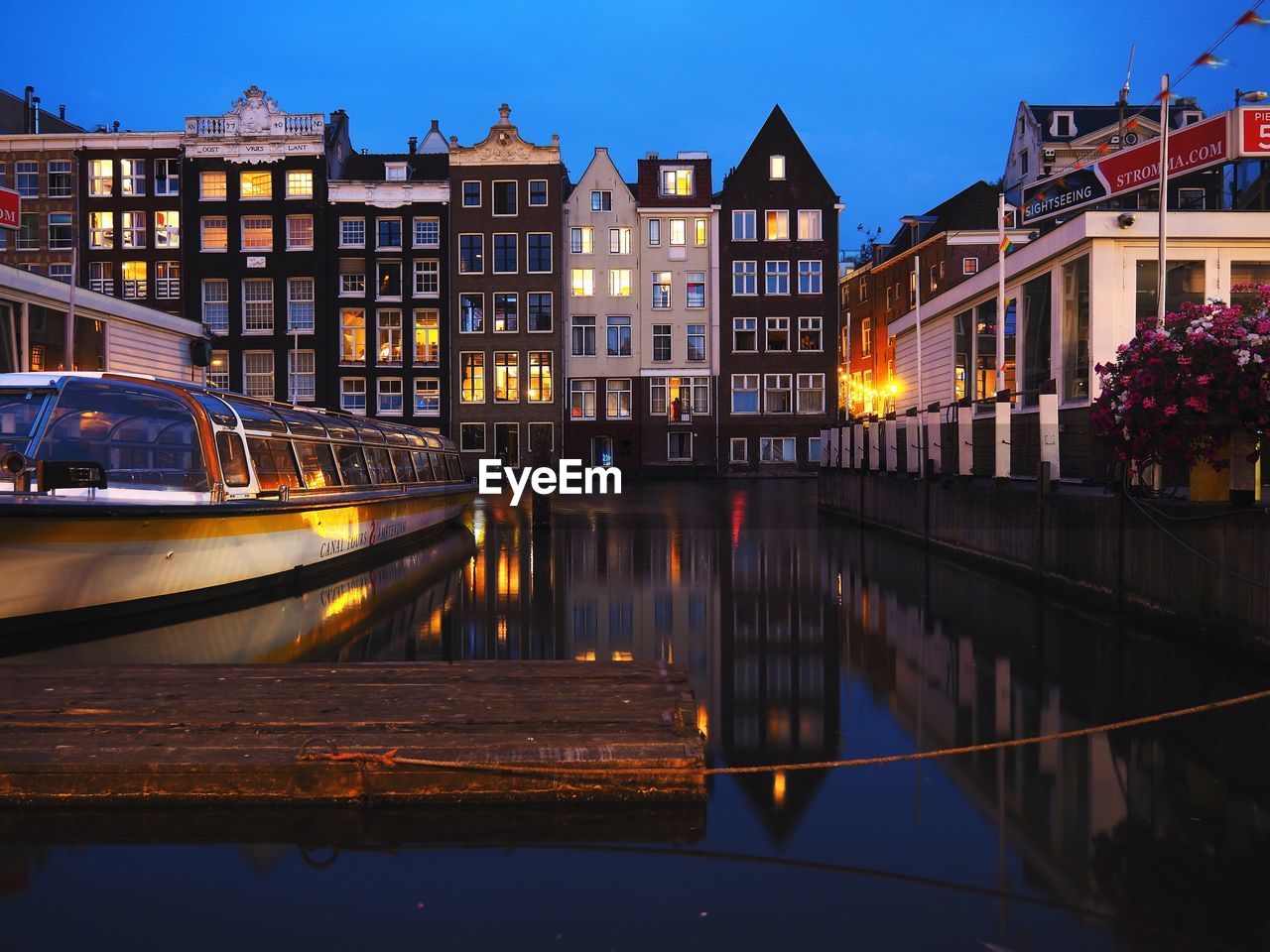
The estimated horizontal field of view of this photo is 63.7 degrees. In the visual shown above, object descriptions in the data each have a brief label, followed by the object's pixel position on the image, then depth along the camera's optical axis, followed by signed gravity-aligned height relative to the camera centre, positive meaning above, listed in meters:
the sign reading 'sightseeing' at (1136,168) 15.38 +4.72
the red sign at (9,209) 19.75 +4.92
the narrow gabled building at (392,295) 55.19 +9.17
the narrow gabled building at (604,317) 57.97 +8.27
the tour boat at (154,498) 9.50 -0.39
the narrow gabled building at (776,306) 58.03 +8.86
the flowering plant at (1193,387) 8.58 +0.65
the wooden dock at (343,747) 4.65 -1.34
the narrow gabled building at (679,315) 58.09 +8.36
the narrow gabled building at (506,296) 56.34 +9.26
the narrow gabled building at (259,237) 54.00 +11.98
